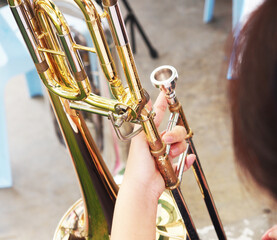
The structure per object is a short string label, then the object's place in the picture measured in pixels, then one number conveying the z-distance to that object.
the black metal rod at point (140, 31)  2.07
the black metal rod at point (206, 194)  0.75
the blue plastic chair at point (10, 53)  1.42
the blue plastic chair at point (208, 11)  2.32
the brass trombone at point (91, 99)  0.54
